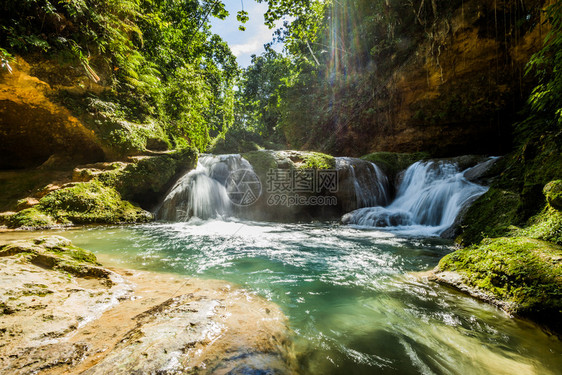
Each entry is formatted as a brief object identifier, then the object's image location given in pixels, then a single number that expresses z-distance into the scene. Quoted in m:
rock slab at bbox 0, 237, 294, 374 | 1.22
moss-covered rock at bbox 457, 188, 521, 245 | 3.72
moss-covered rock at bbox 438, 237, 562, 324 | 1.98
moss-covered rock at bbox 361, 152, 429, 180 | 11.40
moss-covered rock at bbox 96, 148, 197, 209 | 7.87
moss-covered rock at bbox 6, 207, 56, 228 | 5.70
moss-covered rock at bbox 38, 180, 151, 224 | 6.42
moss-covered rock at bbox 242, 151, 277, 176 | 10.38
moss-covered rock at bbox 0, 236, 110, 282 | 2.42
